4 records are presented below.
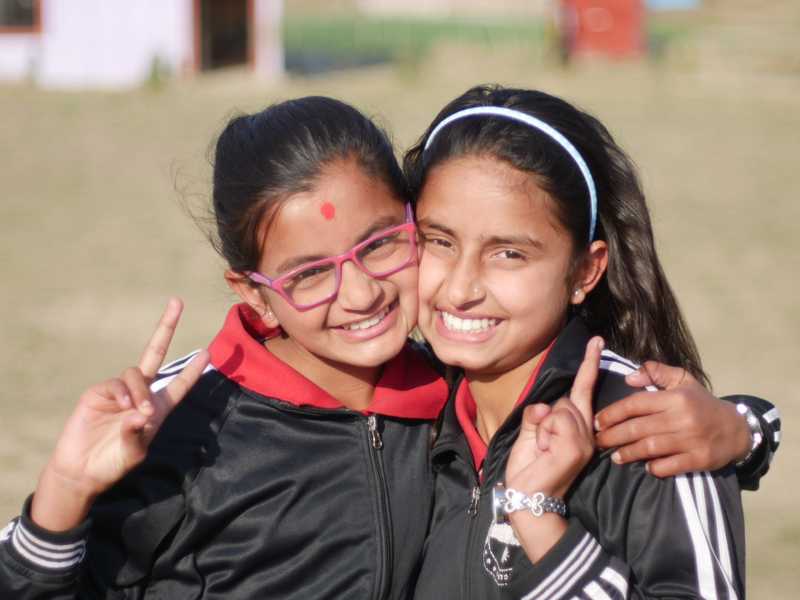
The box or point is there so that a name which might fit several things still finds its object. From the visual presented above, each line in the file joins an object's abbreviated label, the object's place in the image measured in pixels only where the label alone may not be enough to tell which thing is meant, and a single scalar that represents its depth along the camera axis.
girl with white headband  2.11
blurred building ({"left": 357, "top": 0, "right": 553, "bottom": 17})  26.58
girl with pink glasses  2.33
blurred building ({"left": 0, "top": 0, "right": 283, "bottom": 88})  16.34
